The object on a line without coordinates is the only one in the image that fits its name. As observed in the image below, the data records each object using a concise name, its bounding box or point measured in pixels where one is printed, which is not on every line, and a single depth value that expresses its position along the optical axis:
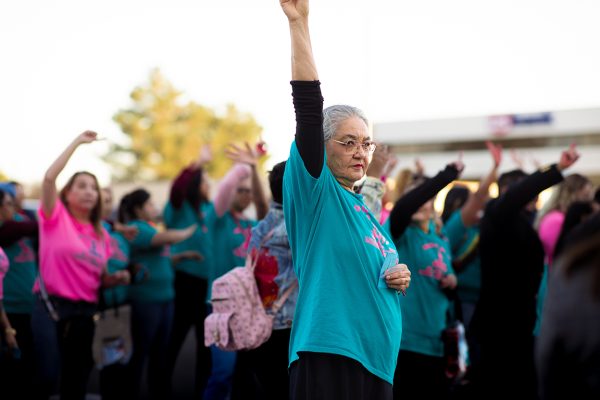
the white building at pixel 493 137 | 48.81
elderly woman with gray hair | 2.95
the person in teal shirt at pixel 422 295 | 5.06
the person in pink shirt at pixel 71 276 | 5.93
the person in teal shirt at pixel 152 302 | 7.09
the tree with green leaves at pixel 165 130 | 53.75
